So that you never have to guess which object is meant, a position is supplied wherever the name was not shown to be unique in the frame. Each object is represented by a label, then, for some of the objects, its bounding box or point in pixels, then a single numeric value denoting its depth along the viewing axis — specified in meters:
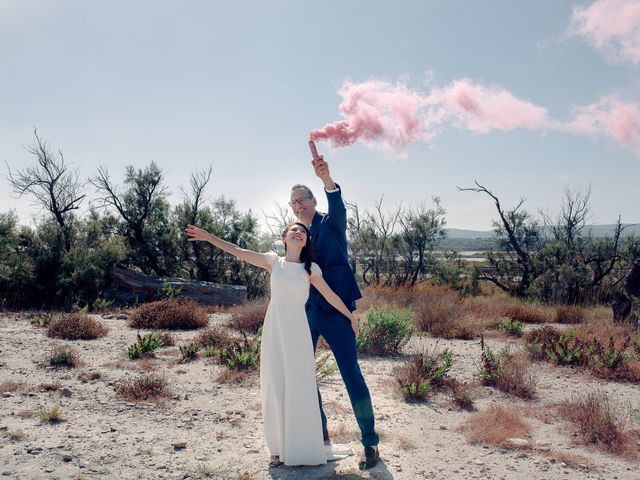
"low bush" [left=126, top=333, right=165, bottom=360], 7.80
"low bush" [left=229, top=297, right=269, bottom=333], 10.40
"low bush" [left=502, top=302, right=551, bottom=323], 12.48
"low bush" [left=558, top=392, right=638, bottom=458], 4.43
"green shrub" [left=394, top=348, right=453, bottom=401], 5.89
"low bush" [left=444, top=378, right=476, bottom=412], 5.71
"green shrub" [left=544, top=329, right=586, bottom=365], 7.52
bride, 3.93
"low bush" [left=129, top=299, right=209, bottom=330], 10.71
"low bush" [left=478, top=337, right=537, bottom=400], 6.14
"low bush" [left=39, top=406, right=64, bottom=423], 4.97
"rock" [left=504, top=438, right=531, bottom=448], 4.50
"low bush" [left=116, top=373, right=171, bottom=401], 5.82
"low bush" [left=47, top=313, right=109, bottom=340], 9.36
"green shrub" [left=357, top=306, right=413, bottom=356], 8.36
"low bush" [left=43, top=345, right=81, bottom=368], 7.24
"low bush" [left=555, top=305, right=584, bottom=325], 12.61
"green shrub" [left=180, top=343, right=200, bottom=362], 7.75
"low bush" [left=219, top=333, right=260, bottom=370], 6.99
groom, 3.98
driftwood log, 14.87
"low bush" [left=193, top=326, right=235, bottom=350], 8.51
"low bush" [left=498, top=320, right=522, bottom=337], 10.33
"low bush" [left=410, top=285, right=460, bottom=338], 10.34
